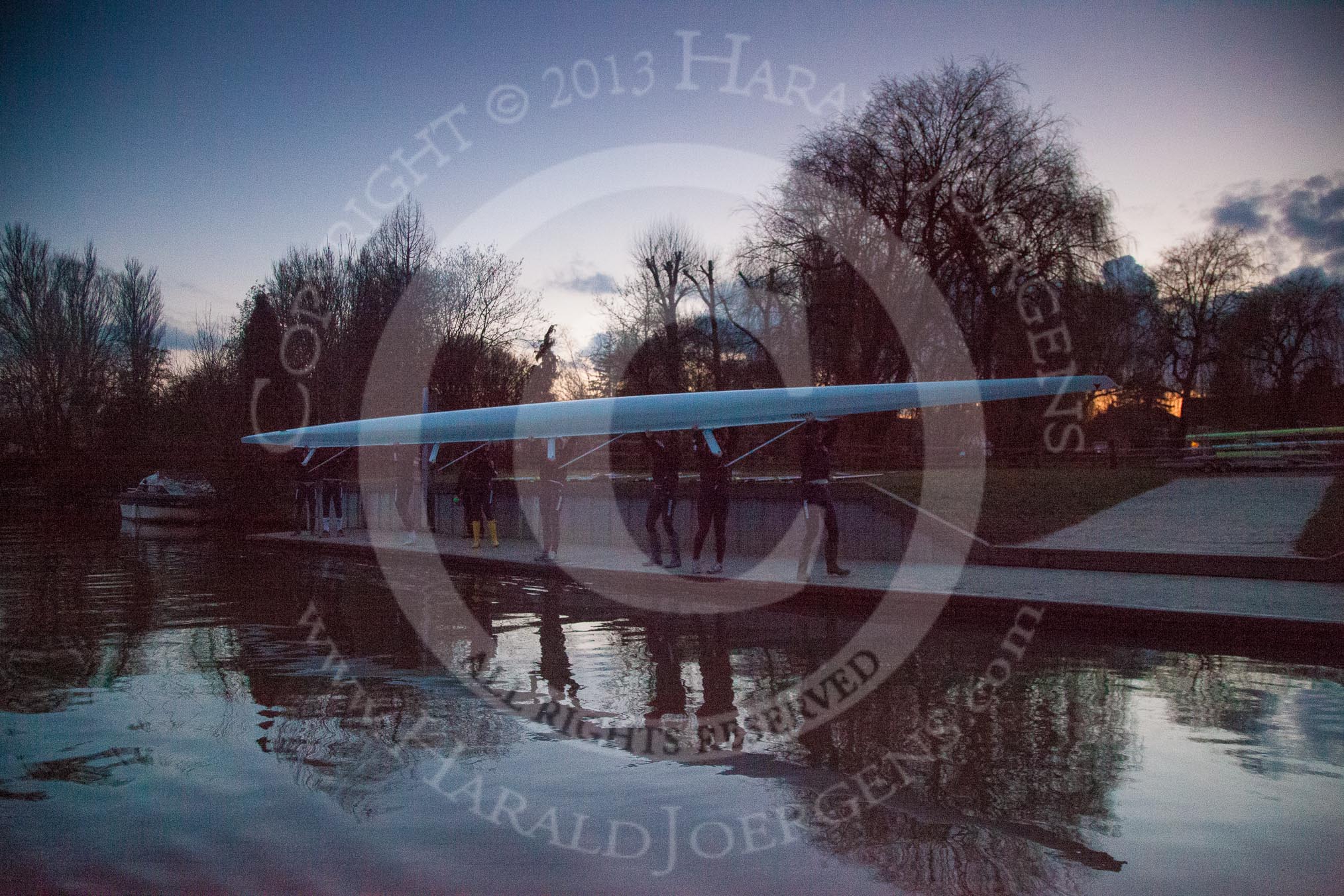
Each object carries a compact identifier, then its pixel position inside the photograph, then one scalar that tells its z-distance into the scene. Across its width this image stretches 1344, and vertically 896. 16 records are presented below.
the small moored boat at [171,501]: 29.86
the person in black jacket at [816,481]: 12.27
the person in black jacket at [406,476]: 19.69
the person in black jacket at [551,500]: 15.64
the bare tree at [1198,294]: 47.31
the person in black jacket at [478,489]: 18.00
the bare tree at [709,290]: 42.19
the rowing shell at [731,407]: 12.15
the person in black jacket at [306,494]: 22.27
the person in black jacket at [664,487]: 14.05
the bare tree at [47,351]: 46.16
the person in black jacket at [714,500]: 13.45
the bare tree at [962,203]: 25.14
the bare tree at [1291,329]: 45.94
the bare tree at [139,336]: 48.47
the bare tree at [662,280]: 42.12
